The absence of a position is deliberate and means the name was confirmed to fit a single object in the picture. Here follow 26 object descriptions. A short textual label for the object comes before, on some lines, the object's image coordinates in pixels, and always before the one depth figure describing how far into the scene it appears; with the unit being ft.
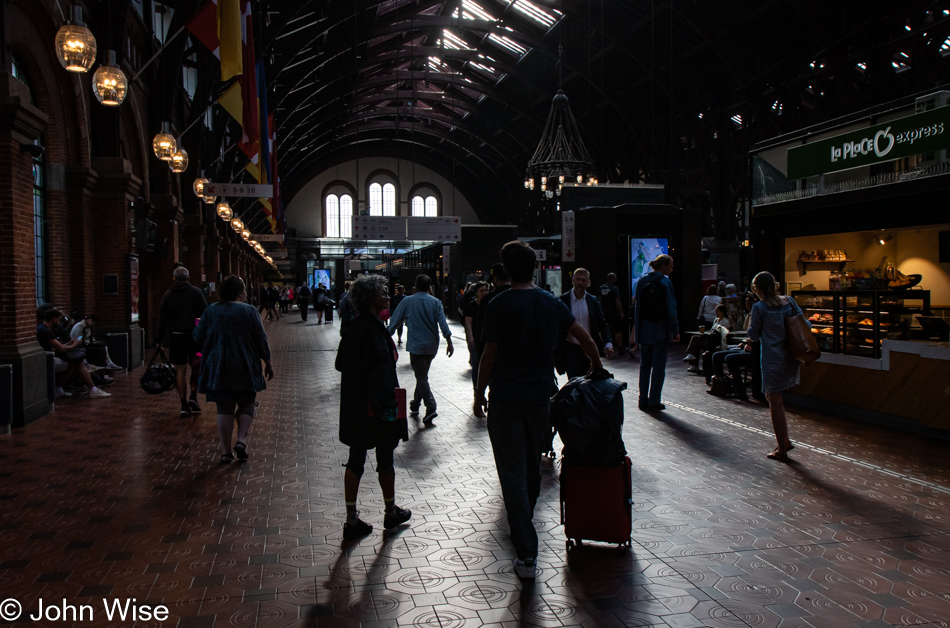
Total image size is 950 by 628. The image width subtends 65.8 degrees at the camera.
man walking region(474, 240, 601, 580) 11.12
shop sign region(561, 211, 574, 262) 55.47
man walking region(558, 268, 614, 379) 18.81
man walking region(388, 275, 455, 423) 24.41
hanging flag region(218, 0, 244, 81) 32.96
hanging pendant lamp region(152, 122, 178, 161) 34.86
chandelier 51.62
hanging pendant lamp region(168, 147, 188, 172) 37.47
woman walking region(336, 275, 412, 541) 12.86
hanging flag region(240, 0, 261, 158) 41.98
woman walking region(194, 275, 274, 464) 18.19
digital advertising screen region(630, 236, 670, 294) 51.13
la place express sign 22.52
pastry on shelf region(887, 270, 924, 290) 26.21
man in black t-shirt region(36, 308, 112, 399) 28.09
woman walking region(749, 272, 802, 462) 18.38
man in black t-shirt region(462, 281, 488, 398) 25.58
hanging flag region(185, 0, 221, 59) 31.24
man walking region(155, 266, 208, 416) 25.39
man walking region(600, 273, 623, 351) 42.83
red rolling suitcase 12.05
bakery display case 23.24
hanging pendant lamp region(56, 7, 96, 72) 20.49
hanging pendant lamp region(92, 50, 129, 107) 23.16
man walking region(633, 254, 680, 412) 24.59
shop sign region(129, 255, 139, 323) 41.68
